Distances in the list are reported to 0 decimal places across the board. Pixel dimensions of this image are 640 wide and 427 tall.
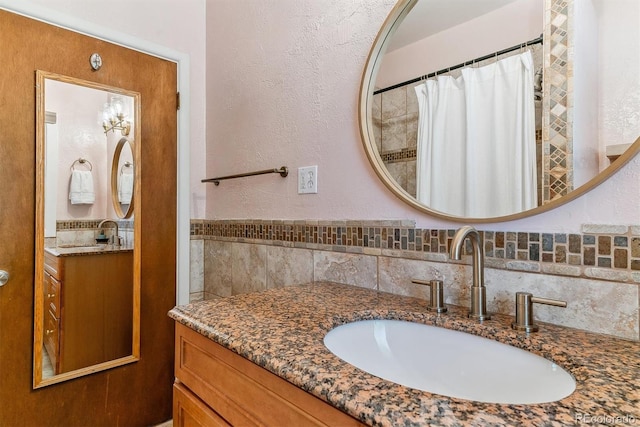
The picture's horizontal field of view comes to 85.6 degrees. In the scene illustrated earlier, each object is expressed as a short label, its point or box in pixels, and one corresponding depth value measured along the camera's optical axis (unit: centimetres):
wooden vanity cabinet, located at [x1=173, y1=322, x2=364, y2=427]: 57
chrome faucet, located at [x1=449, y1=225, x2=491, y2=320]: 82
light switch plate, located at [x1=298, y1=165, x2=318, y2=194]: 138
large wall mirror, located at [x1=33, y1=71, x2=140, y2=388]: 148
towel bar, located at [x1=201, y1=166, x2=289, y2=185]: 150
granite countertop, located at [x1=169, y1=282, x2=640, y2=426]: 44
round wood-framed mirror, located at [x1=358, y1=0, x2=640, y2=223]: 73
